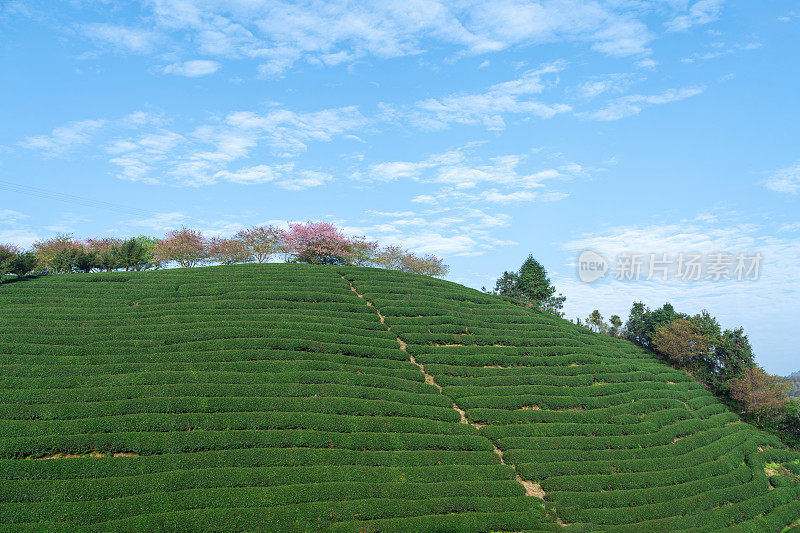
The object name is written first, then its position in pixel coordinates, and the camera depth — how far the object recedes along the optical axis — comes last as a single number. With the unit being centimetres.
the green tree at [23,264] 3291
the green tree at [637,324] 4519
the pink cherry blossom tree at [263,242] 4850
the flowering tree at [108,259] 4156
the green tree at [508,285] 5663
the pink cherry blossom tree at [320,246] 4559
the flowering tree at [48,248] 4981
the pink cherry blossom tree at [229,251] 4872
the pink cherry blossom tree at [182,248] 4909
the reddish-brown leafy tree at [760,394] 3259
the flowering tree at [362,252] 4838
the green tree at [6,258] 3241
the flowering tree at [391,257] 5499
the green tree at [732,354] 3606
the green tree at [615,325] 4784
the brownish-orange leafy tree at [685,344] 3775
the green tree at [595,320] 5017
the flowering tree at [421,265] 5612
